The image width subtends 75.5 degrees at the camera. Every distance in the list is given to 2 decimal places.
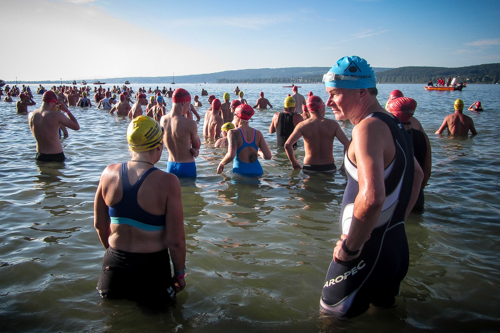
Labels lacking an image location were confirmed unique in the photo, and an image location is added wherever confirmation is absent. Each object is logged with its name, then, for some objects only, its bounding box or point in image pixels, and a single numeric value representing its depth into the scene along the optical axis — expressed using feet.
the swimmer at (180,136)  18.88
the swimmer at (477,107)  65.78
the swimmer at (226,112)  46.78
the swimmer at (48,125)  22.44
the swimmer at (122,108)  61.54
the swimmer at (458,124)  36.74
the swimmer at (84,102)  79.44
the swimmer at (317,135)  20.49
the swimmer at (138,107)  43.86
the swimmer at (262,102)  62.93
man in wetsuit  6.07
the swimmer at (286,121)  29.86
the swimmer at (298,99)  49.77
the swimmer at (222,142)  26.99
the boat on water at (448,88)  178.38
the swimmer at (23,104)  60.39
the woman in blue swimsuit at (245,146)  19.08
